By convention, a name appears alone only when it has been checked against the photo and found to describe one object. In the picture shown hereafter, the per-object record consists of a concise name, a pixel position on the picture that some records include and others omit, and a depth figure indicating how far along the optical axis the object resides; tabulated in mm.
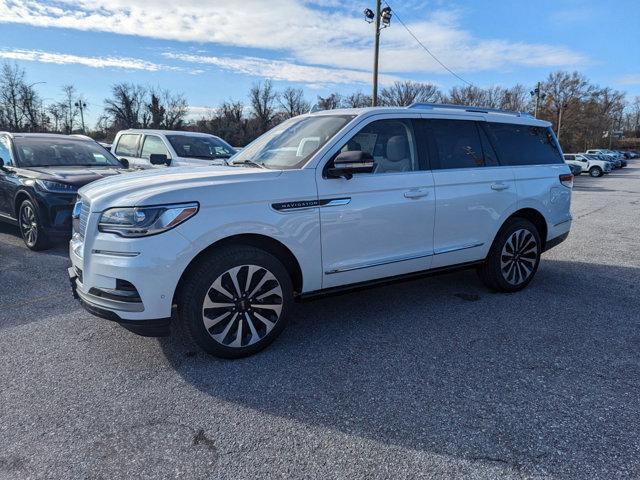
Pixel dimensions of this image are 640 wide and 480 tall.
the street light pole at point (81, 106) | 70438
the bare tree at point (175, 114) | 76188
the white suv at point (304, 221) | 3154
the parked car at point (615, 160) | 45838
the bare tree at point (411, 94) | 66688
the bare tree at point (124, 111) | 74000
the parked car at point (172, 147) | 9930
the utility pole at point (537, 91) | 46725
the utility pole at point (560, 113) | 67375
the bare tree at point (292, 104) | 84500
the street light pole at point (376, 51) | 20547
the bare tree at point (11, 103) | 60688
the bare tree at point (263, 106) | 82125
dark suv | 6652
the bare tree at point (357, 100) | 52706
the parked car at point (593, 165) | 35112
